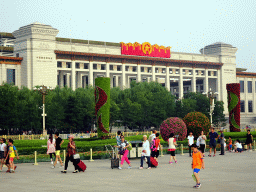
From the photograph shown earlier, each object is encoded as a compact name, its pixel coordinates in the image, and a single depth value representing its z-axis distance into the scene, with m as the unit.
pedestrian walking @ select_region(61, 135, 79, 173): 19.19
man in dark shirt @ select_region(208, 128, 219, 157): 28.45
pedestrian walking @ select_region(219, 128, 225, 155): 29.15
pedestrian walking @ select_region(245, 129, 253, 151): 32.41
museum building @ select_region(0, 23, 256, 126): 77.00
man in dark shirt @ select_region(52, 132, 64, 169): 22.25
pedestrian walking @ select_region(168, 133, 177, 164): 23.38
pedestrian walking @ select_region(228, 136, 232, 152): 32.50
